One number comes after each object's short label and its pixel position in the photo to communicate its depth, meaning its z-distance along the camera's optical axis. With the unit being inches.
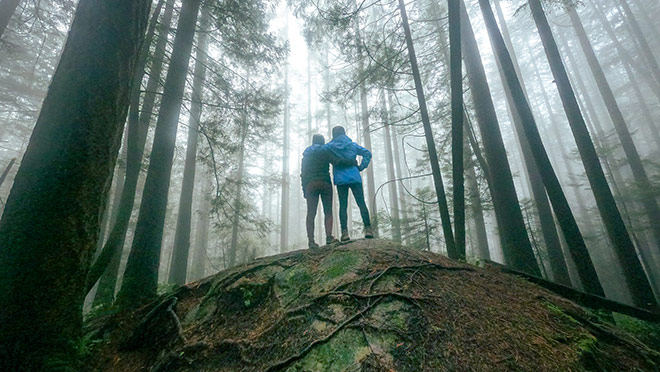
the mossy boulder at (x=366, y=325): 81.7
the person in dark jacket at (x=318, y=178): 203.0
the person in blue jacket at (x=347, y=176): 202.8
